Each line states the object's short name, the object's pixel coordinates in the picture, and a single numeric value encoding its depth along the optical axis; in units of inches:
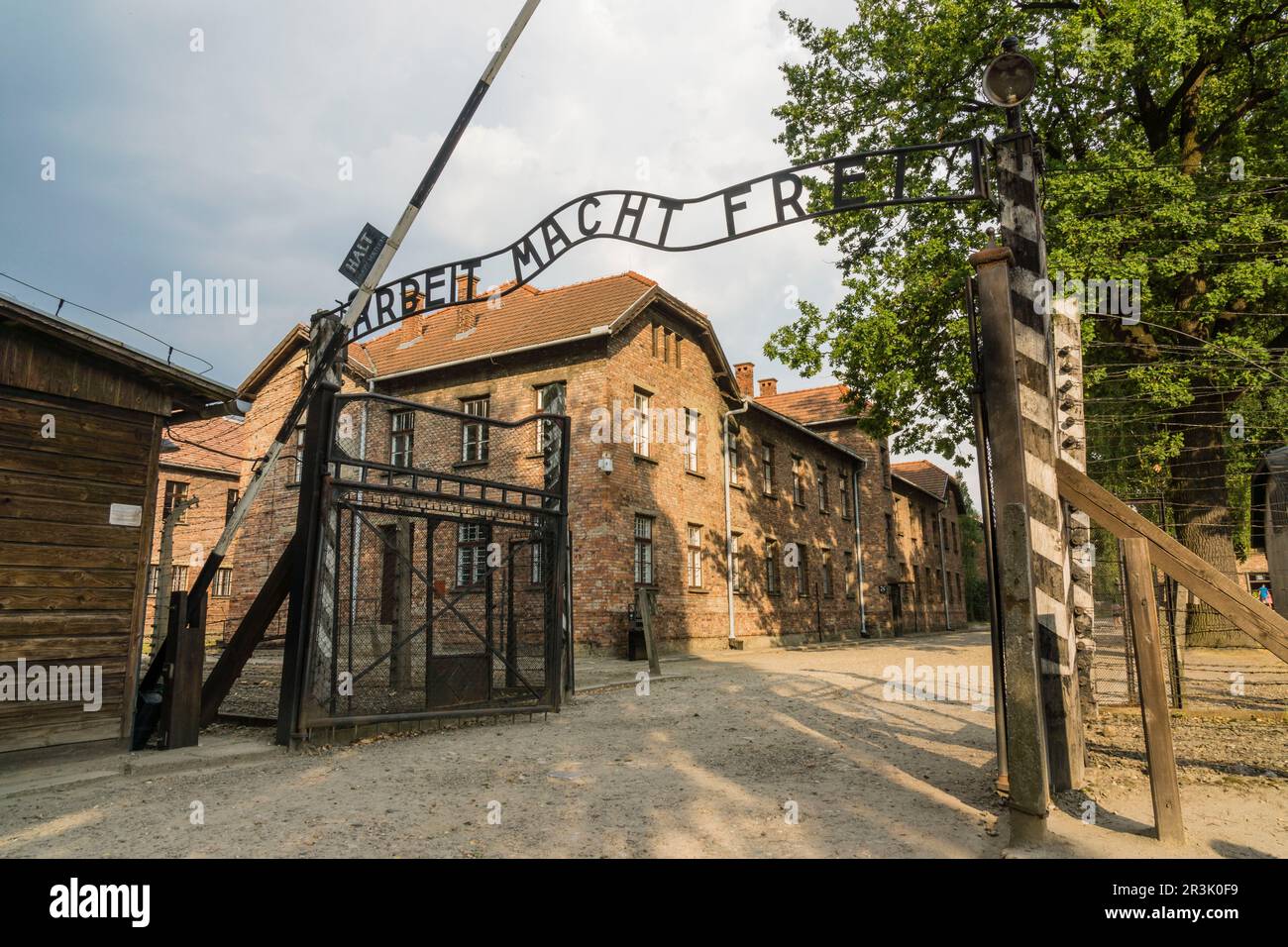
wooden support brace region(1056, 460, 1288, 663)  167.6
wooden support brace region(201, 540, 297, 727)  300.2
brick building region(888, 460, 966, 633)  1514.5
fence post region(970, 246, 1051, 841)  163.6
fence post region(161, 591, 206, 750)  281.9
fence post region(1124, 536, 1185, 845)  157.3
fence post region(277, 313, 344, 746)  287.4
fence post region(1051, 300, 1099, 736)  281.9
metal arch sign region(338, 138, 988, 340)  238.8
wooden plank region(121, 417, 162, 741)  298.5
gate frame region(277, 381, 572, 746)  287.0
